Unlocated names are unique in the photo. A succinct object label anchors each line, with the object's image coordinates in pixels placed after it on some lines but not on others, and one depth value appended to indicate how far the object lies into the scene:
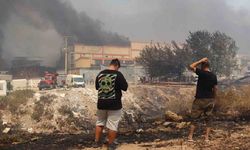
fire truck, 35.31
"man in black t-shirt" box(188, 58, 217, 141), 6.50
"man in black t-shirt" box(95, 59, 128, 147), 5.18
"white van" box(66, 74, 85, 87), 35.06
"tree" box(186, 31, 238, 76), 49.81
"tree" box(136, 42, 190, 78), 45.72
